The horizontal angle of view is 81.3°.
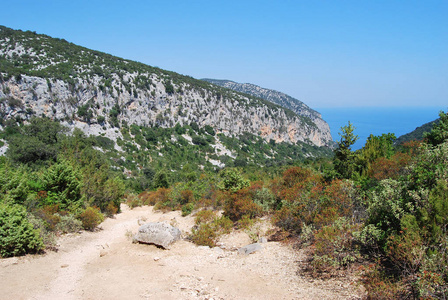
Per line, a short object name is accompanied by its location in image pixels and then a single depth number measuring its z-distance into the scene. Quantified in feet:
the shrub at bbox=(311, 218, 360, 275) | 24.09
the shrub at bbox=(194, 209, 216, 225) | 47.01
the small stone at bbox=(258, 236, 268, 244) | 35.45
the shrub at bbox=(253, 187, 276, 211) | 46.97
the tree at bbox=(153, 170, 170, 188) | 105.29
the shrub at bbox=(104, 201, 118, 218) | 60.67
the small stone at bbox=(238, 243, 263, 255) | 32.81
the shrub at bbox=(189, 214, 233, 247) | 37.66
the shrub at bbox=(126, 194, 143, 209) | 80.25
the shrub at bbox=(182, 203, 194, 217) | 57.59
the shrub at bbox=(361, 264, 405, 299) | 18.61
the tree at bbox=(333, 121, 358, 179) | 50.60
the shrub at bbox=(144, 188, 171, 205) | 72.40
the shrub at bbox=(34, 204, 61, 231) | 38.06
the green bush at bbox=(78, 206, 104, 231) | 44.70
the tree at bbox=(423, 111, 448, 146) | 47.55
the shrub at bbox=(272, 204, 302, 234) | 35.45
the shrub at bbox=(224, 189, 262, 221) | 44.73
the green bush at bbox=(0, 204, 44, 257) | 29.27
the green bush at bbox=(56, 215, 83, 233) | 40.08
